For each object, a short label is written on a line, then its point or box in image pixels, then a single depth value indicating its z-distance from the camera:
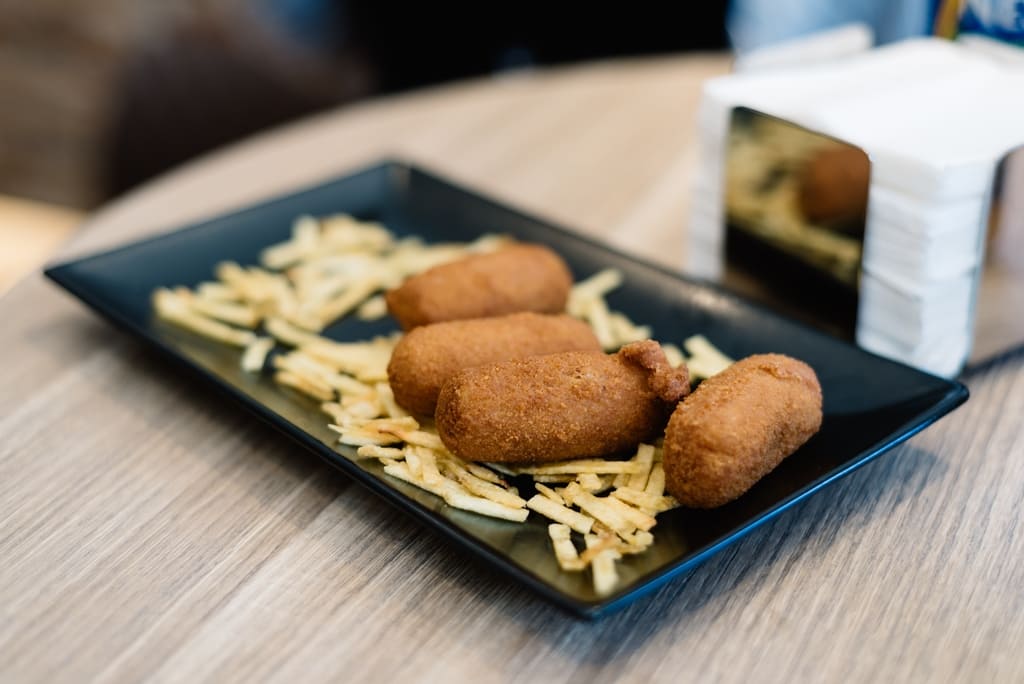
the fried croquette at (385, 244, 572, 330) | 0.52
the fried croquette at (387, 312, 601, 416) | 0.48
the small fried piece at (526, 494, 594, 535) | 0.43
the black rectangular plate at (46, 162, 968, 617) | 0.42
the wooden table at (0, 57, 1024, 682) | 0.41
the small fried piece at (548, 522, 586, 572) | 0.41
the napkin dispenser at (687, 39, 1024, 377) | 0.48
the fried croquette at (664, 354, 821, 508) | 0.42
